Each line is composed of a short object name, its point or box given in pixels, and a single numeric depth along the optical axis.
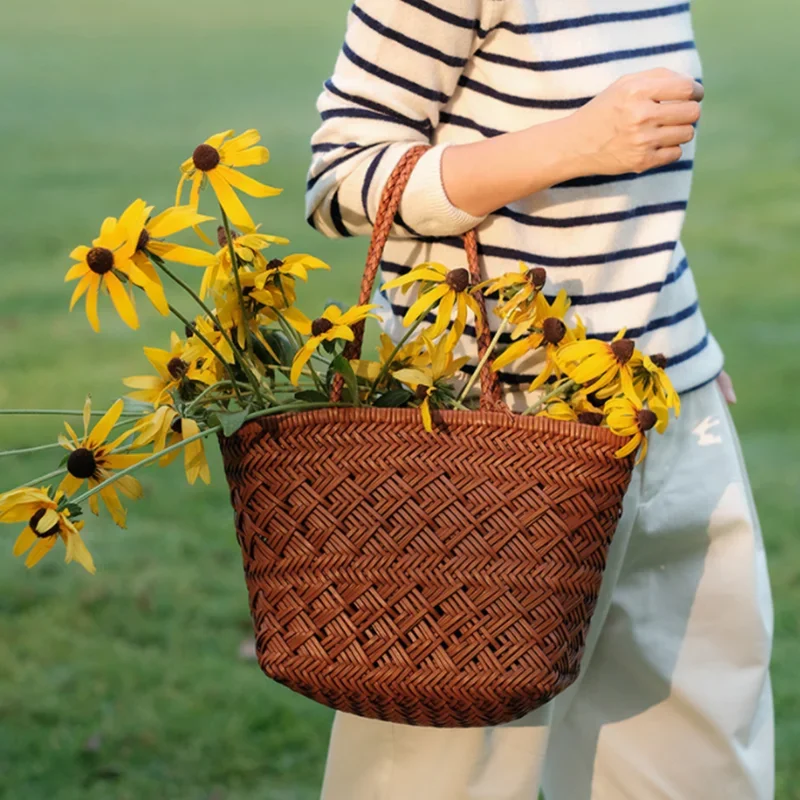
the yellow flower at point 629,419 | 2.66
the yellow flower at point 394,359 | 2.74
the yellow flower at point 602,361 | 2.68
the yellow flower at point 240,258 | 2.72
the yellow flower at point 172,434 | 2.67
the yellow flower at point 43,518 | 2.61
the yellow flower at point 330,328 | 2.67
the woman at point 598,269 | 2.78
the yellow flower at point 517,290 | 2.70
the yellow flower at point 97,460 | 2.65
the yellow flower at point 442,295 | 2.68
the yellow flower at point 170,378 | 2.74
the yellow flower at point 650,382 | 2.70
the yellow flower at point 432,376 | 2.68
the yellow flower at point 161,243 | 2.63
